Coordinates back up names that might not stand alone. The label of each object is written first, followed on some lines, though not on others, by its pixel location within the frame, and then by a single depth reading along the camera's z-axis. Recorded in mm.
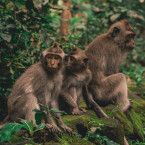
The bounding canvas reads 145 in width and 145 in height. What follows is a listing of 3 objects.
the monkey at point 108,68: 12961
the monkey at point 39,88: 9102
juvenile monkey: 11453
